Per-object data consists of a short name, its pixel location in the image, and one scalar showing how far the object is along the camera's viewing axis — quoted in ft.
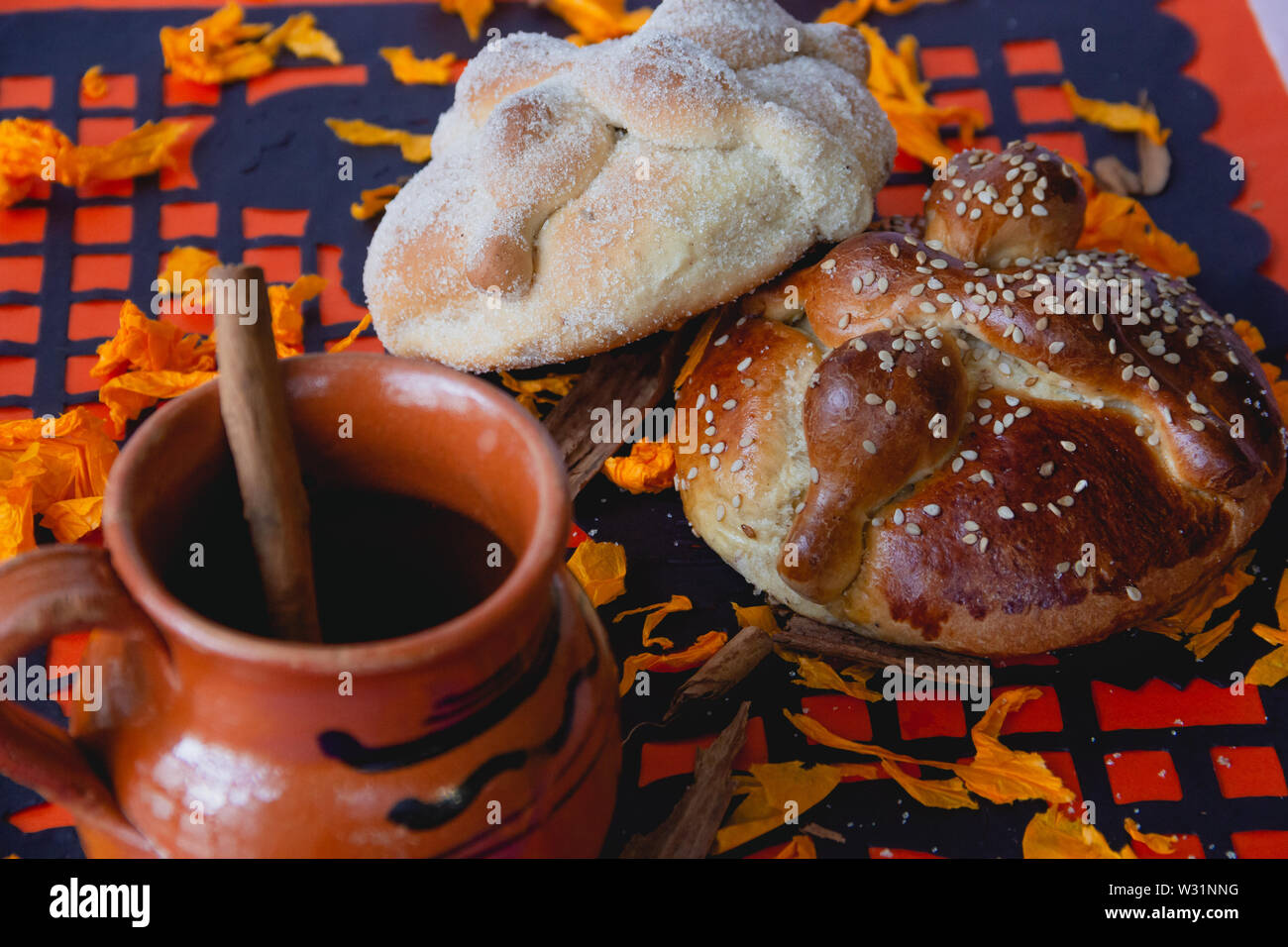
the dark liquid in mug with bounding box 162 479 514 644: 1.07
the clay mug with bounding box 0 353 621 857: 0.98
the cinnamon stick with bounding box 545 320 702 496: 1.43
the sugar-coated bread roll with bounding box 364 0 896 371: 1.36
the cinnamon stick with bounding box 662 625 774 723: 1.30
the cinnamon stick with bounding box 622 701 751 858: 1.22
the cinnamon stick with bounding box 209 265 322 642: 1.01
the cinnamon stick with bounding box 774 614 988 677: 1.31
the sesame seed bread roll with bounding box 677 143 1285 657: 1.28
